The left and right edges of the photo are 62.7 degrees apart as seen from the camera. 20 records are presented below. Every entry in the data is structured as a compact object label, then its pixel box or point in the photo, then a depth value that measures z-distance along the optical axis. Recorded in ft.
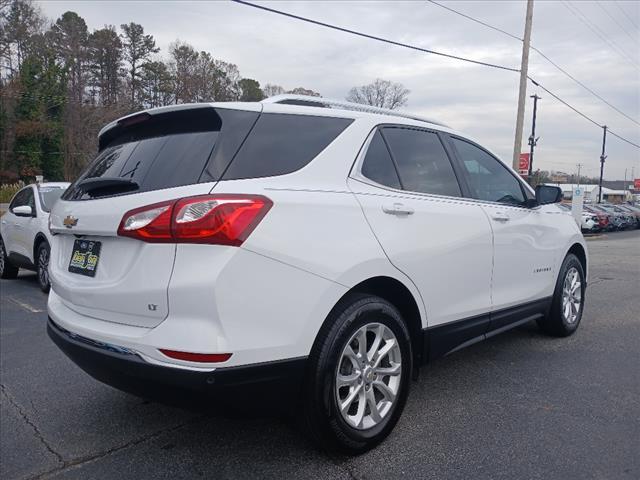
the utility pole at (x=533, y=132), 146.72
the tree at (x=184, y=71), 172.04
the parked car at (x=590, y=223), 101.60
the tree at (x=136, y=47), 198.08
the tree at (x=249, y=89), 184.43
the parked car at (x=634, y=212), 130.62
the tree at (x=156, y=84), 176.87
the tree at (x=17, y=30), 149.69
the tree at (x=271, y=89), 191.43
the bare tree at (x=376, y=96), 200.52
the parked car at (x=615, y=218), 113.91
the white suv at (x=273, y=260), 7.47
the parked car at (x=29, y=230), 25.02
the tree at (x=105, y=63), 189.78
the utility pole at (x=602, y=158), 192.83
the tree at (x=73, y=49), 179.52
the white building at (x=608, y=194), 311.68
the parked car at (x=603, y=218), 106.22
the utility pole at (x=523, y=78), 62.49
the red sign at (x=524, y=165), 77.91
